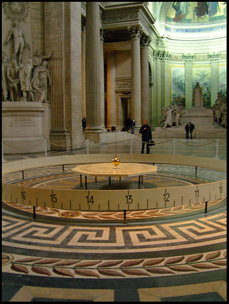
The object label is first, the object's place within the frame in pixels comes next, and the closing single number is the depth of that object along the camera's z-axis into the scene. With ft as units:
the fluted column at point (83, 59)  60.90
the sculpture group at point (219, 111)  91.56
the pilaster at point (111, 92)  81.87
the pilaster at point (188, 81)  113.09
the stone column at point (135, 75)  73.31
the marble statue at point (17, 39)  38.11
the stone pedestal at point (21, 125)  38.45
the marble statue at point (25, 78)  38.99
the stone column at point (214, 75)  111.24
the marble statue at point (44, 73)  40.36
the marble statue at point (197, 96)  107.34
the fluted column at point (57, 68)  41.01
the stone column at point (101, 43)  66.39
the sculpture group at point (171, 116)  92.27
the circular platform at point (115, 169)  16.55
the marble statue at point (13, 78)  38.65
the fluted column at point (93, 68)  49.67
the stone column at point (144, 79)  83.15
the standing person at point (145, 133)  36.42
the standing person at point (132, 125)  73.24
